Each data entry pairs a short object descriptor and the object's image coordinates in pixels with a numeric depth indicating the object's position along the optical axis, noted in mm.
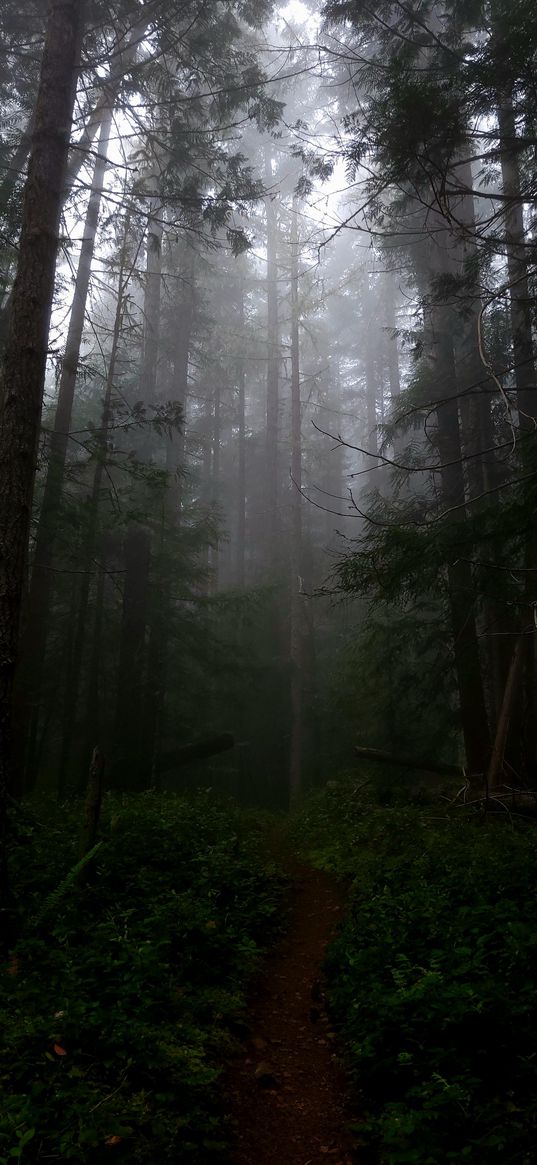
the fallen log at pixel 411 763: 14008
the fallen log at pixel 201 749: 15570
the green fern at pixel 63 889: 5344
